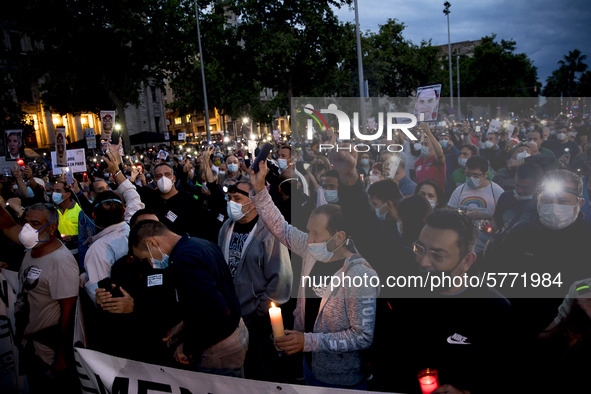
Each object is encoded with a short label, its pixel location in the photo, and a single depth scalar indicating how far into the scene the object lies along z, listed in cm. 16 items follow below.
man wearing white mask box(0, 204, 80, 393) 328
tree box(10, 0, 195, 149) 2486
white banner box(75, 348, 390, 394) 212
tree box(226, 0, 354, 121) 2564
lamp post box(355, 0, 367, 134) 1827
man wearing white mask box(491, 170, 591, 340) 284
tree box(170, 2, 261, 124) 2731
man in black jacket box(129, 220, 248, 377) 247
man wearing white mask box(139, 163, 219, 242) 515
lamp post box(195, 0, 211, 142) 2386
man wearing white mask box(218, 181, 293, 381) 349
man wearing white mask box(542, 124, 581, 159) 897
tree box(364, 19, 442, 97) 3630
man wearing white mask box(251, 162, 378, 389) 235
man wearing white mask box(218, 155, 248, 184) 833
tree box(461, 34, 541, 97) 5244
